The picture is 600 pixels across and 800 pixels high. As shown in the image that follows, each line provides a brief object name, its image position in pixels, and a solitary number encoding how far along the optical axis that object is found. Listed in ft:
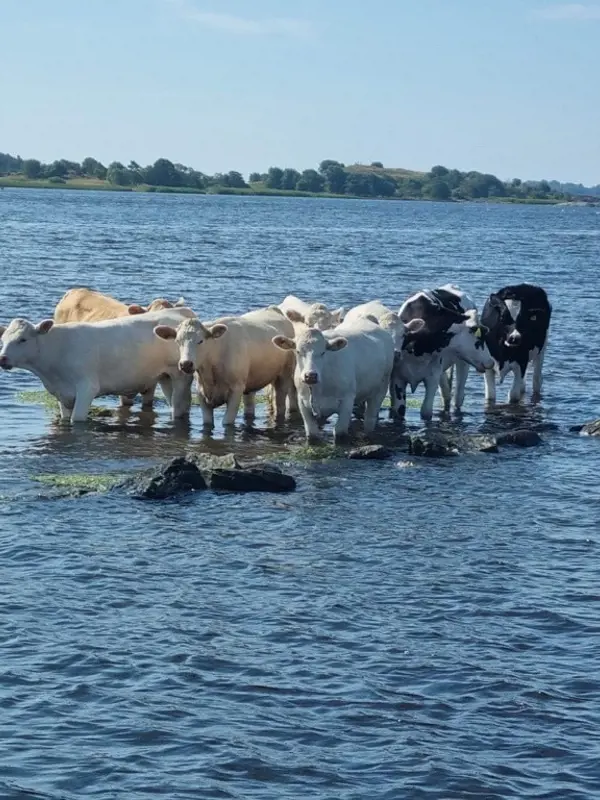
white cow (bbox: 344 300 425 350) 69.05
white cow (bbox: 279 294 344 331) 69.21
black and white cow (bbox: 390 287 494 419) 70.74
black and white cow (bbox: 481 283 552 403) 78.48
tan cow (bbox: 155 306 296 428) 63.46
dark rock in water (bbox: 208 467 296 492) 52.54
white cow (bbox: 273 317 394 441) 59.88
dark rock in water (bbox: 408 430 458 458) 60.85
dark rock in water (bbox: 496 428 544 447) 64.18
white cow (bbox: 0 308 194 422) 64.49
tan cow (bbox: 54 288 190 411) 74.59
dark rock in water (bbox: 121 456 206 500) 50.72
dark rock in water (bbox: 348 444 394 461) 59.31
